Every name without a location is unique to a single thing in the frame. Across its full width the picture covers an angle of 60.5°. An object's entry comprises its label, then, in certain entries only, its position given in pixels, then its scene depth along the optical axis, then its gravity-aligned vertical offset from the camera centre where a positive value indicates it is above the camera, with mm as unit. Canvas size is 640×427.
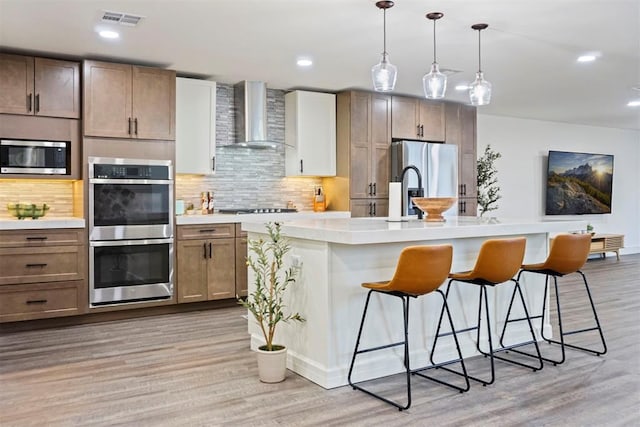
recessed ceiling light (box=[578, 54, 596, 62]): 5285 +1390
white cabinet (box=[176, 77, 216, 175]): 5828 +794
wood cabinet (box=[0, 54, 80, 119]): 4867 +1031
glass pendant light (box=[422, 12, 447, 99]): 3986 +857
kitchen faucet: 4581 -93
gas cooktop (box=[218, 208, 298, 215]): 6129 -121
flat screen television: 9703 +317
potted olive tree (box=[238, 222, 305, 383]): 3385 -639
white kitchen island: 3297 -623
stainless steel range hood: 6223 +987
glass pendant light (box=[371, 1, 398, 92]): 3779 +880
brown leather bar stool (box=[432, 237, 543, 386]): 3365 -407
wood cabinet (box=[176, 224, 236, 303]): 5562 -649
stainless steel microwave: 4930 +393
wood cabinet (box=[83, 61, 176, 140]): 5129 +952
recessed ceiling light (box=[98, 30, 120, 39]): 4398 +1345
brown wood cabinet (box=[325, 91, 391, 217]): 6680 +566
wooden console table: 9755 -779
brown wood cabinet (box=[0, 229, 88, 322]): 4730 -660
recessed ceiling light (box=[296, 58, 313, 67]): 5329 +1358
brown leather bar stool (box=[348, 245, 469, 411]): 3002 -424
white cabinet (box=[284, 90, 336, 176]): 6609 +809
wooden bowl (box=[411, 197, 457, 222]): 4020 -38
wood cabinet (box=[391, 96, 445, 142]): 7008 +1060
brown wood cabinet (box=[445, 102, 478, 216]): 7500 +734
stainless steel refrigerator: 6812 +415
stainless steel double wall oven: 5121 -294
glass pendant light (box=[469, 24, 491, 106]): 4227 +848
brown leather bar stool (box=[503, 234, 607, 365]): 3787 -399
